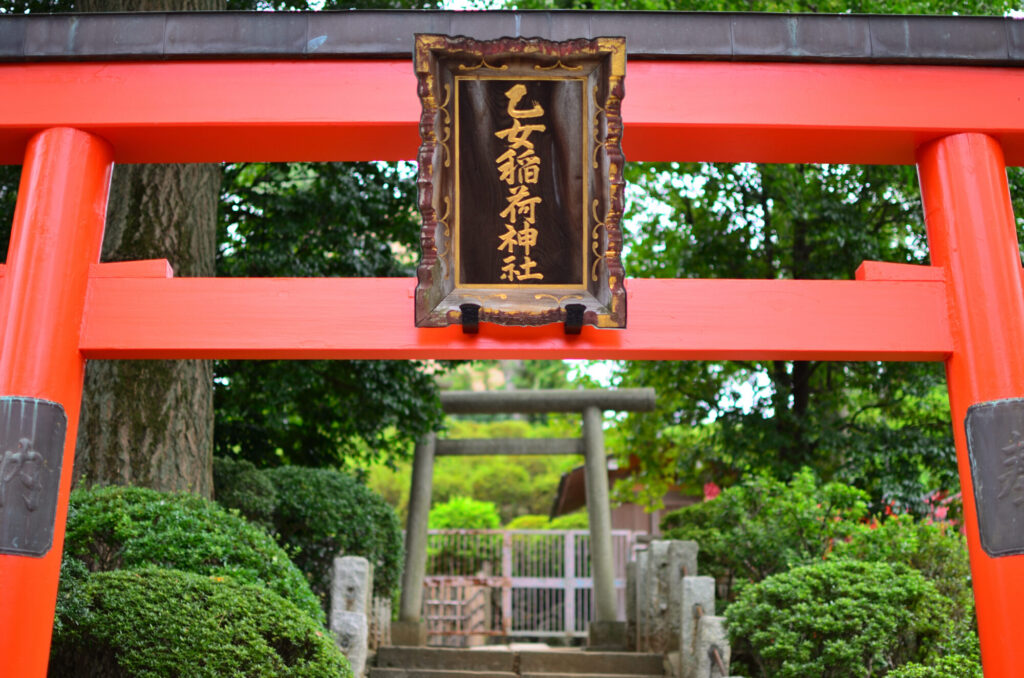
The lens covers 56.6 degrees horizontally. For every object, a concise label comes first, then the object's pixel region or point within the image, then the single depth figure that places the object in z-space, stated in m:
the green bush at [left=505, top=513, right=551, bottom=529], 19.25
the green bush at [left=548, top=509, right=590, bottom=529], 17.62
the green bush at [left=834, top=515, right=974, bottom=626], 7.59
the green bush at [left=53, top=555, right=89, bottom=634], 4.71
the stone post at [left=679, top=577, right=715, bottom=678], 7.24
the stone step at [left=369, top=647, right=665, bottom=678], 8.75
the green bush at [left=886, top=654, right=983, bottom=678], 5.61
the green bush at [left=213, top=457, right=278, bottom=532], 8.65
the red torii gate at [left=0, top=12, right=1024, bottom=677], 4.37
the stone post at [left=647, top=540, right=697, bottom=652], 8.62
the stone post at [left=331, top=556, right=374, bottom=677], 6.73
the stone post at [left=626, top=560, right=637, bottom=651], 10.45
